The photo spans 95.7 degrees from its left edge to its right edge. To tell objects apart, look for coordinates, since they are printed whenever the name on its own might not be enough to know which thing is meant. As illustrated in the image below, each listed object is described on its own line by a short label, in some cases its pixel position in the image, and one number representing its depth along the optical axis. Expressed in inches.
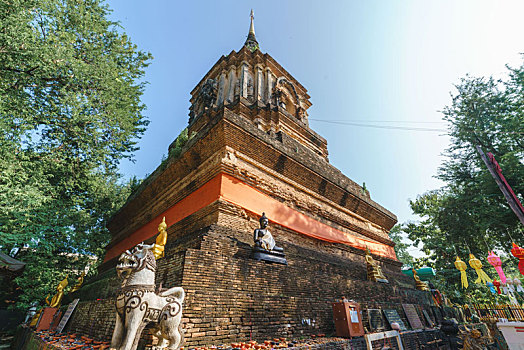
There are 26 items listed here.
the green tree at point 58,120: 281.4
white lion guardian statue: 104.5
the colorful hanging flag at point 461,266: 443.7
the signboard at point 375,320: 209.5
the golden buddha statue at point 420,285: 399.4
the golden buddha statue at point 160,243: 181.1
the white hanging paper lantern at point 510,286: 393.5
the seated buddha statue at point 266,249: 187.6
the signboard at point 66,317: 201.9
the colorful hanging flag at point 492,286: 450.0
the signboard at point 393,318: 231.5
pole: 328.4
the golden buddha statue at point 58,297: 258.7
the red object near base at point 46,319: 222.6
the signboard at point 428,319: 290.0
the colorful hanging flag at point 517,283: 381.5
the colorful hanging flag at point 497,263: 410.5
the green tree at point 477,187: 506.3
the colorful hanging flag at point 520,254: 297.0
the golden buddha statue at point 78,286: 319.5
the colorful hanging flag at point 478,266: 422.6
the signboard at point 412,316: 259.6
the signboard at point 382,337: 163.8
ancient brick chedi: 150.3
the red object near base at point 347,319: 174.6
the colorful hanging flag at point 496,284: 429.4
